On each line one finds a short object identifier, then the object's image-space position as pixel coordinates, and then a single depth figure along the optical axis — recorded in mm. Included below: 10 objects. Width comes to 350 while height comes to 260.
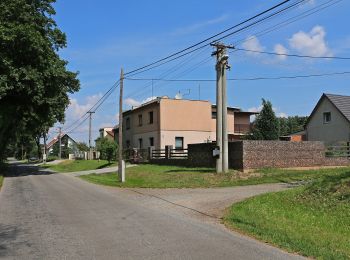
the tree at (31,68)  35250
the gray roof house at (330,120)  47059
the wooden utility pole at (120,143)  29875
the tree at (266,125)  48219
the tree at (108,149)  49500
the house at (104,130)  101269
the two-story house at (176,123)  51094
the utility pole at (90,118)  74538
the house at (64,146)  123500
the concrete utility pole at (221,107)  28031
